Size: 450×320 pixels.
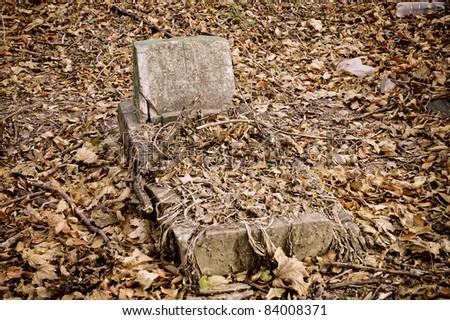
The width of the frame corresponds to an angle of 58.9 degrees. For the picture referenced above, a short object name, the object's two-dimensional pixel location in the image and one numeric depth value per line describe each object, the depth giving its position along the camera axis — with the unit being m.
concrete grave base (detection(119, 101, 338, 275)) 2.32
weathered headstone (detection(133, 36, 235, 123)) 3.40
